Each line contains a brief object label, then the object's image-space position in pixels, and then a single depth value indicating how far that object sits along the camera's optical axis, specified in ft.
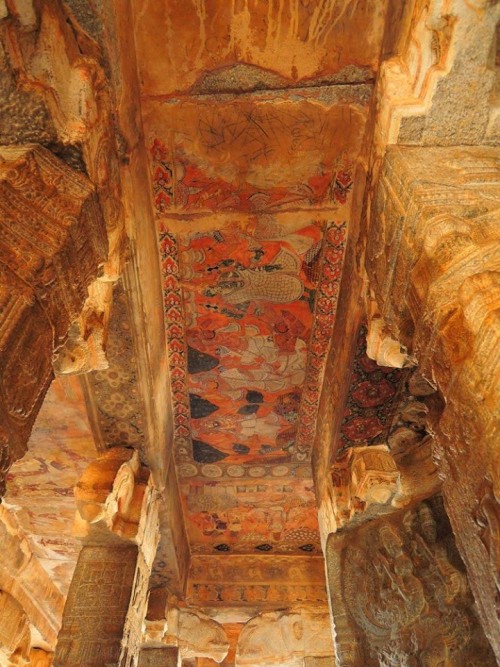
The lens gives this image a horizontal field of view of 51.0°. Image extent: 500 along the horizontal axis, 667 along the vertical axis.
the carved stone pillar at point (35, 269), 6.45
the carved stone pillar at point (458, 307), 6.23
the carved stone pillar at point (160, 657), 21.16
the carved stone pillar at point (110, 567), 13.75
